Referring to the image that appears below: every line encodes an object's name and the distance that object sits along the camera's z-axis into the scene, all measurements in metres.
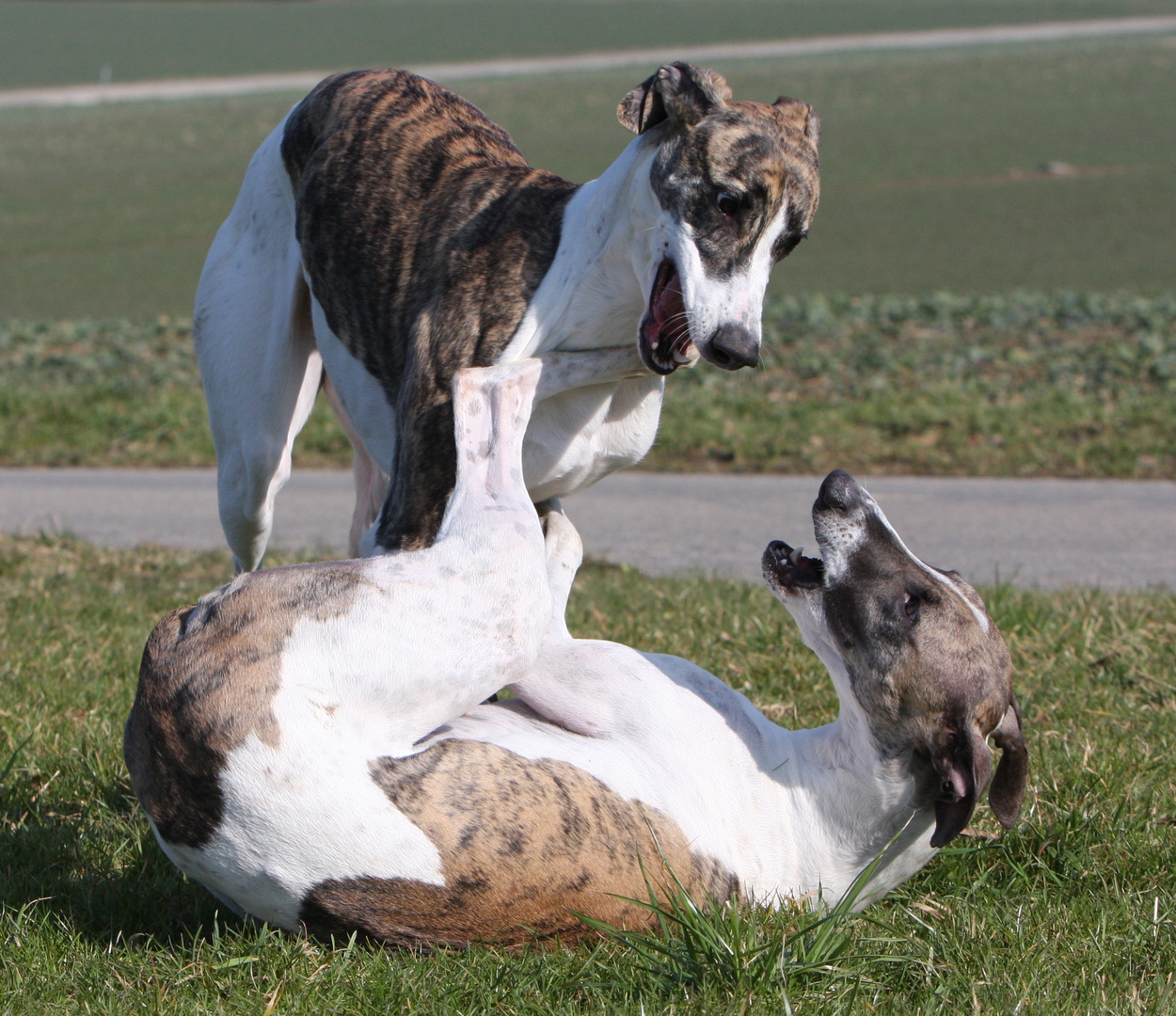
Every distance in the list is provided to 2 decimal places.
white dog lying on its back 5.76
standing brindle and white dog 6.84
